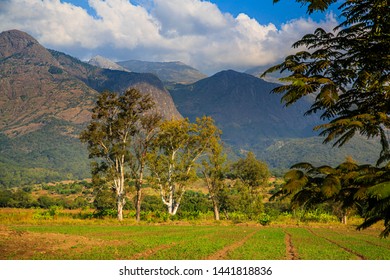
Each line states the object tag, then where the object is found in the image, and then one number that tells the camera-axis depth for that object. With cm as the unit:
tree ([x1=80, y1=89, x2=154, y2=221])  5088
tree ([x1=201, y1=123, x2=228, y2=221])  5772
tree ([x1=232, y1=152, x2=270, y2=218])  7275
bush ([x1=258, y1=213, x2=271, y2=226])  5456
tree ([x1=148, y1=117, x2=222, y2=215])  5416
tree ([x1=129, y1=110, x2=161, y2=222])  5162
